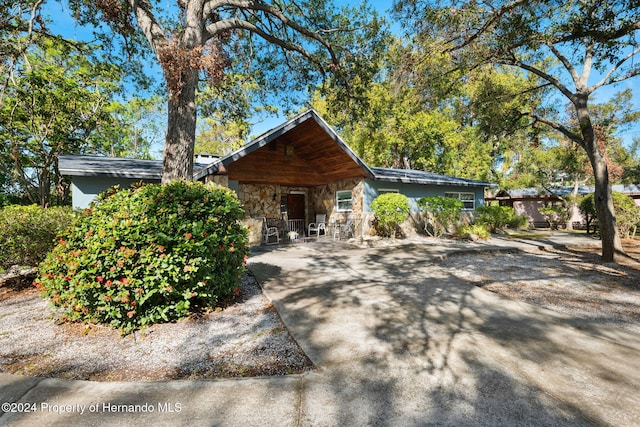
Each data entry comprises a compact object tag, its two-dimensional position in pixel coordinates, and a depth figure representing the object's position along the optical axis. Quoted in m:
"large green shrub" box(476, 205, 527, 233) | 15.43
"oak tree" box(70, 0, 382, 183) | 6.14
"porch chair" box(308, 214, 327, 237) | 13.80
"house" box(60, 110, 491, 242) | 9.47
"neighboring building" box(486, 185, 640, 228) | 22.62
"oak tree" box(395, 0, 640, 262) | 5.14
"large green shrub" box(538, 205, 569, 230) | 20.00
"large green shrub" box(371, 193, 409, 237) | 11.45
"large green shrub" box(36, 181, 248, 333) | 3.30
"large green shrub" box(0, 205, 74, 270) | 4.82
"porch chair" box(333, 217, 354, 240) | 12.89
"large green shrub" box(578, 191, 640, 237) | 12.09
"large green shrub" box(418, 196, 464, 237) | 13.31
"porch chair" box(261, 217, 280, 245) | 11.57
